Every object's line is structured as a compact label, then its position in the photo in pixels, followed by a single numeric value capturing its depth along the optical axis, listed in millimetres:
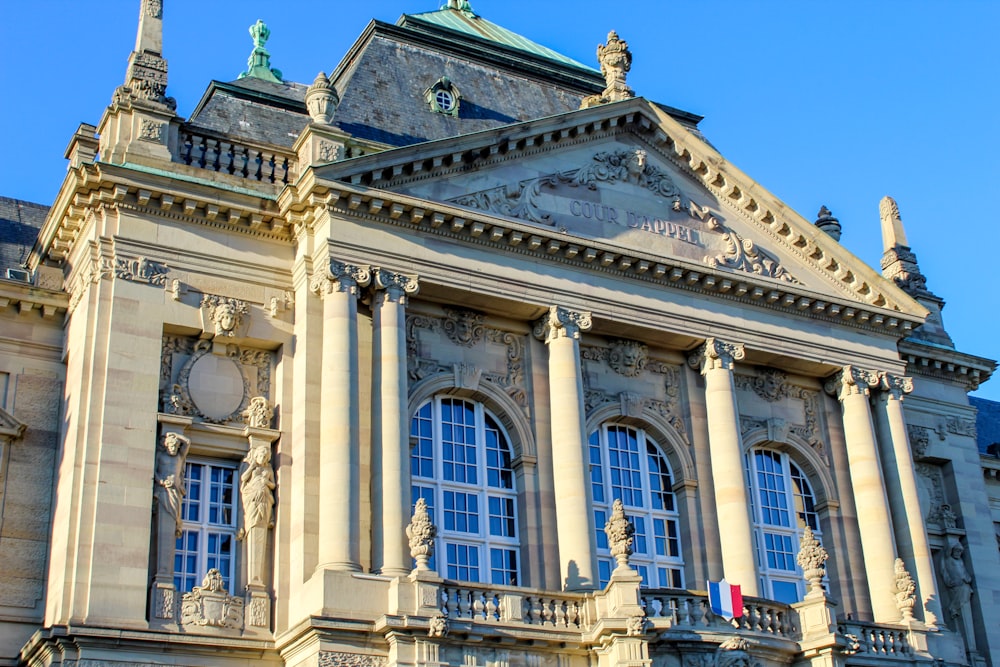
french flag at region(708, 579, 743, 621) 21828
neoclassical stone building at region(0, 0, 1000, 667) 20422
